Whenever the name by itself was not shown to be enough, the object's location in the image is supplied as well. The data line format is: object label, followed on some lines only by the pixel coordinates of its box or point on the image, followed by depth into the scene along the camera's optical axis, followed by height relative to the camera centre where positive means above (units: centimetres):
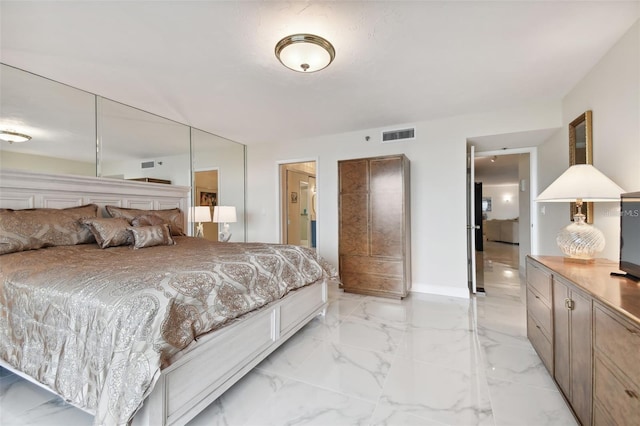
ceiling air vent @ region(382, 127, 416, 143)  389 +116
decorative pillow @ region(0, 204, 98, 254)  207 -11
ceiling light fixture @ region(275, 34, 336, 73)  192 +122
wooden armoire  351 -18
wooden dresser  99 -60
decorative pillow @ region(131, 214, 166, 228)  283 -6
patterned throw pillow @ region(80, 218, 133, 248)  244 -16
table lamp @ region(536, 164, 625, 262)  180 +10
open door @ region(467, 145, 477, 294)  359 -14
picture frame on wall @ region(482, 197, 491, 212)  1143 +34
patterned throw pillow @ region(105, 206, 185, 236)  285 +0
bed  116 -57
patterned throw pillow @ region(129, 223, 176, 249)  253 -22
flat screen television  140 -13
